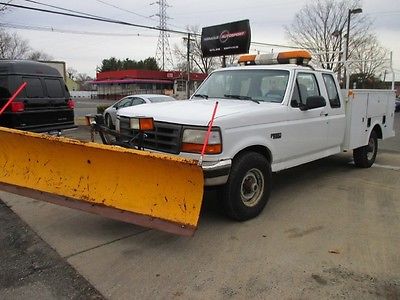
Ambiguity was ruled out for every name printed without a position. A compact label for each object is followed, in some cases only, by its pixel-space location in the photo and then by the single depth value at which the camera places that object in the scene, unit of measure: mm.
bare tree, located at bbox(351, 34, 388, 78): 40500
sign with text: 21812
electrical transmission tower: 51250
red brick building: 67500
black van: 10188
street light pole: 31591
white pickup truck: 4867
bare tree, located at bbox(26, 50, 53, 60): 73881
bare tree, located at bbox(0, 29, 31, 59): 51694
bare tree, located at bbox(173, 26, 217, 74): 61494
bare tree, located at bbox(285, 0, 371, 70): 38719
